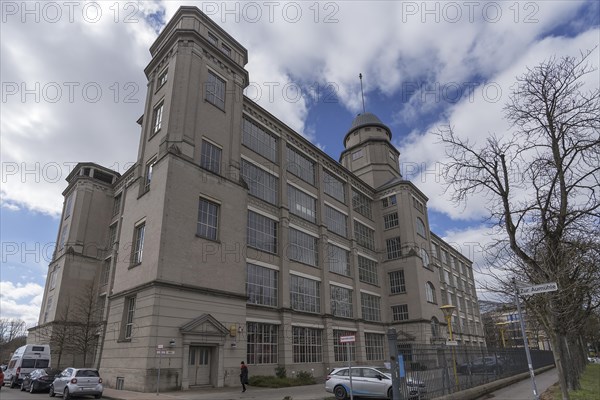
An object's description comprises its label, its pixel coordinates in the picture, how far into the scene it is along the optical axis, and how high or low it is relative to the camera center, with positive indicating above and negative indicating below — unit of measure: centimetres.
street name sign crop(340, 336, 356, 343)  1460 +43
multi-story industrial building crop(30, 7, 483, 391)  2303 +851
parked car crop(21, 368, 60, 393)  2361 -115
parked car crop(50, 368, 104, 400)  1923 -119
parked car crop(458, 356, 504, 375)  1837 -87
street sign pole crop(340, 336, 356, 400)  1460 +43
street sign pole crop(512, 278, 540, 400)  1052 +51
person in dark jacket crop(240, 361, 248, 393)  2169 -110
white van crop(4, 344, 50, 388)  2817 -22
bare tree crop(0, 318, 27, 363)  8576 +489
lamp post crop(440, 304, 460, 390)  1666 +58
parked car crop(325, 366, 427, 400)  1741 -135
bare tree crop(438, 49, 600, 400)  1374 +417
